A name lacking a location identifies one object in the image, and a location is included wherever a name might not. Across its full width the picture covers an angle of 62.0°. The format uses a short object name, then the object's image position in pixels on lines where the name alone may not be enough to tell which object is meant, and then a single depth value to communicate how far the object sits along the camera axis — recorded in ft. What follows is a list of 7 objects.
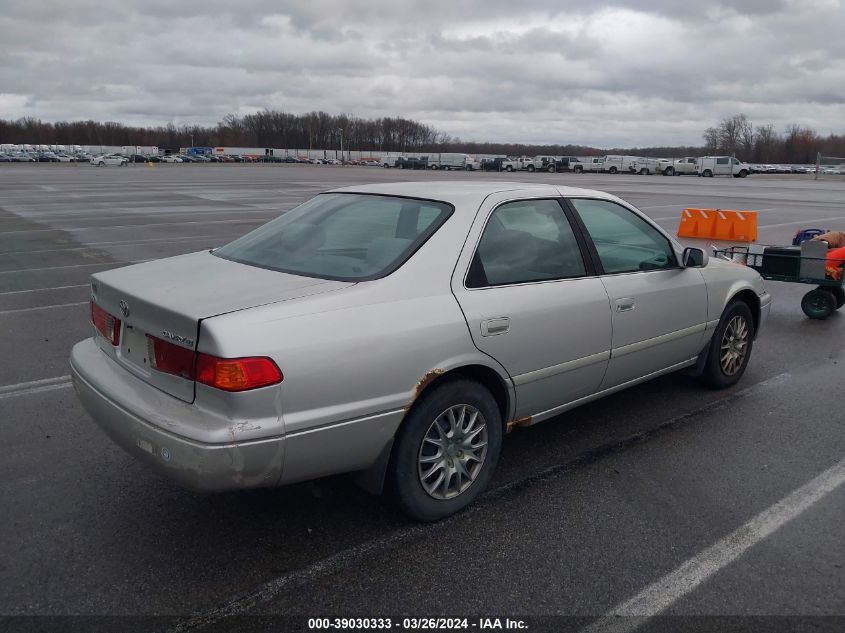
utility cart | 25.05
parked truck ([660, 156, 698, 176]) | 220.02
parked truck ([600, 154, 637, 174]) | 236.02
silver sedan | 9.23
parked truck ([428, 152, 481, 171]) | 272.92
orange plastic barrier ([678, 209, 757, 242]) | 51.52
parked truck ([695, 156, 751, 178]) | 208.44
